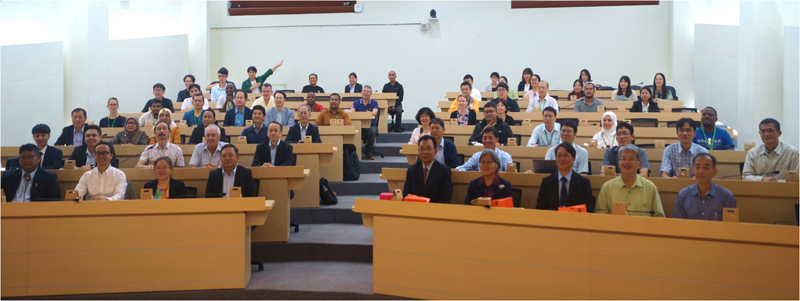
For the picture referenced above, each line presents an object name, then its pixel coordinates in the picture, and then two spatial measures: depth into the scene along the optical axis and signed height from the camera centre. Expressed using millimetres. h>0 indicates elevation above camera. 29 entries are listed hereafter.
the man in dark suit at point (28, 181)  3939 -240
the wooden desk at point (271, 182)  4168 -261
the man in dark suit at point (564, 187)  3381 -245
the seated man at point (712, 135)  4660 +92
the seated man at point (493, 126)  5344 +181
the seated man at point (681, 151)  4086 -33
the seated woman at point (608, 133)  4992 +117
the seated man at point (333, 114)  6291 +356
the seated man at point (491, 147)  4383 -68
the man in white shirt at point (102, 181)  3893 -238
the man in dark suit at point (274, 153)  4812 -58
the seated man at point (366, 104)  7201 +541
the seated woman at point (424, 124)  5457 +213
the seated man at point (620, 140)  4266 +47
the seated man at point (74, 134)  5625 +118
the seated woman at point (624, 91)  7469 +722
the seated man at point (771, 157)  3793 -69
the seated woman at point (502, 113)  5859 +342
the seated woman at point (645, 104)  6445 +480
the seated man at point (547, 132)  5160 +130
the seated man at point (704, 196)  2986 -261
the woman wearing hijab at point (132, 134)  5444 +110
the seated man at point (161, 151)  4809 -42
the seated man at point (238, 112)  6504 +386
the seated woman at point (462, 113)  6527 +383
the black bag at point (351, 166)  5598 -194
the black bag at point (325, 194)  4918 -409
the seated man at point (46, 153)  4715 -58
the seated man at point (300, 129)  5621 +167
